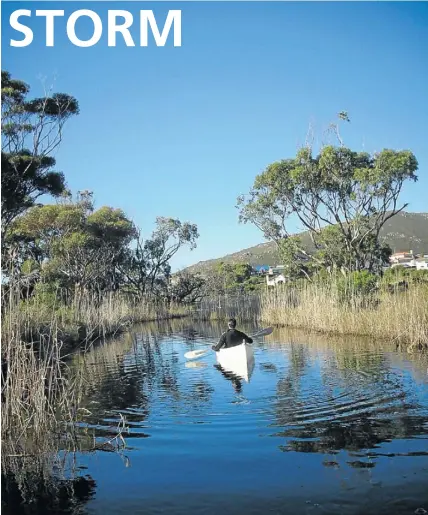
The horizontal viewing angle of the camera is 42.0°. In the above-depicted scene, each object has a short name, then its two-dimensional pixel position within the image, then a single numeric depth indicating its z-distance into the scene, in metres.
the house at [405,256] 62.52
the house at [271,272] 49.38
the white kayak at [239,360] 10.54
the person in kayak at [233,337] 11.61
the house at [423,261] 54.62
